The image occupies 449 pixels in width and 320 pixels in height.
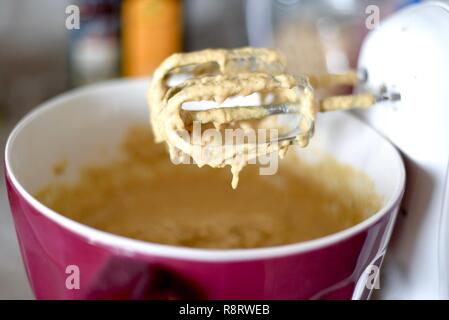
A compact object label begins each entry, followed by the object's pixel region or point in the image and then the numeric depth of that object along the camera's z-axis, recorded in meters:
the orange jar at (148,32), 0.89
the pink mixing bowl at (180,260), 0.37
